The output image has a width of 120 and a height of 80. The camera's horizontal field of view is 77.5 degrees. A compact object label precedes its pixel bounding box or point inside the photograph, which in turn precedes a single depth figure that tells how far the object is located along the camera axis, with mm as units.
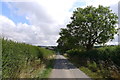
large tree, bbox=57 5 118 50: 13987
